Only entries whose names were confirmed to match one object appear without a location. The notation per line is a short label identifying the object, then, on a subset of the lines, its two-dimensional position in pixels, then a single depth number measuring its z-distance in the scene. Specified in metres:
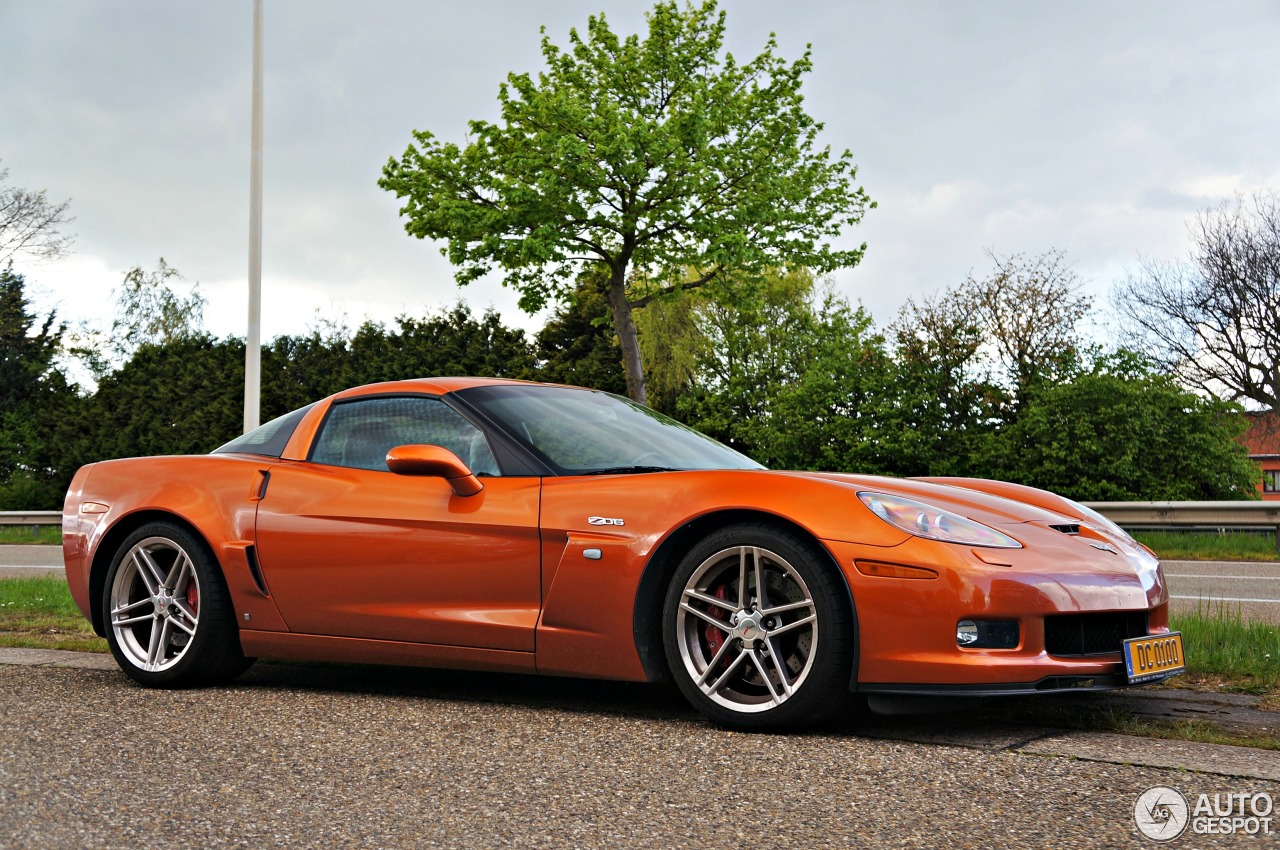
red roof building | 35.41
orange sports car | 3.71
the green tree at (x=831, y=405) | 19.58
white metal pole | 14.55
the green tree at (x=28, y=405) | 34.00
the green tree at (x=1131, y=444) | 17.12
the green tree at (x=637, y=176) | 22.36
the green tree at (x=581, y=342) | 43.47
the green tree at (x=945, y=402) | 19.03
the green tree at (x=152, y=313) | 56.42
